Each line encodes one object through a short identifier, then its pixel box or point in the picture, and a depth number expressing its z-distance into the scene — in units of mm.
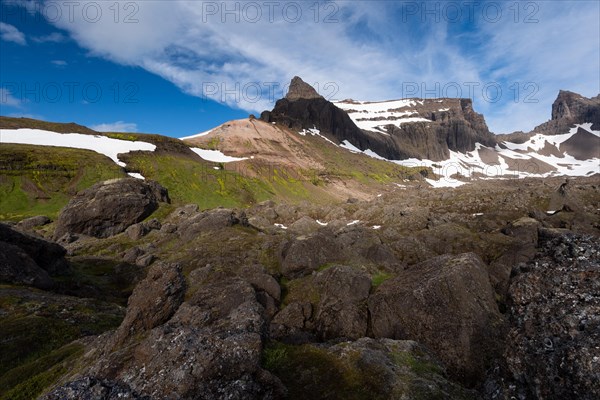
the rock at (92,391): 8195
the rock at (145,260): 45269
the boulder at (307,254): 35062
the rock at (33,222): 74338
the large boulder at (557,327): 7914
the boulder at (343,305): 23531
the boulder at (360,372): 10984
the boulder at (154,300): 15773
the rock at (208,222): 52594
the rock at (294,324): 23003
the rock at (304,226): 64700
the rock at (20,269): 28953
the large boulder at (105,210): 71312
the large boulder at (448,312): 16809
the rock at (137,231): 62156
